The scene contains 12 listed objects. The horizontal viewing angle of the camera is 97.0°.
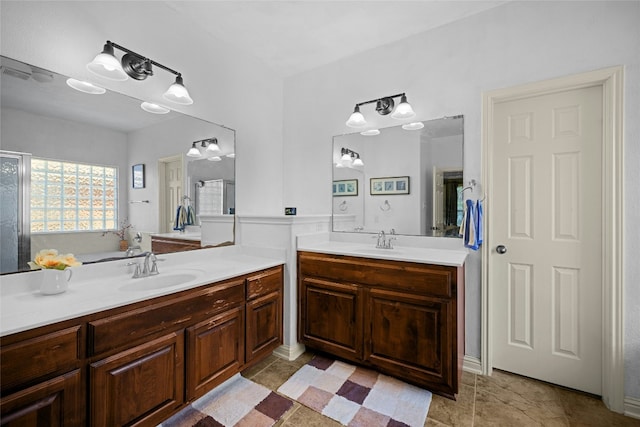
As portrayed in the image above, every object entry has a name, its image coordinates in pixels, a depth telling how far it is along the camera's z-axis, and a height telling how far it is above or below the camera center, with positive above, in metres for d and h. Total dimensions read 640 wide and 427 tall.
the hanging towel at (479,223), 2.05 -0.08
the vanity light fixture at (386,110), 2.33 +0.89
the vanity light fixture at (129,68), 1.66 +0.91
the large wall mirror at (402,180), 2.28 +0.30
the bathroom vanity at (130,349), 1.07 -0.65
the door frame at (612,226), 1.73 -0.09
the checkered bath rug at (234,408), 1.64 -1.21
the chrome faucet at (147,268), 1.80 -0.36
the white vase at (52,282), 1.40 -0.34
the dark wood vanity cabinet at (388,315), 1.81 -0.73
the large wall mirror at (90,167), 1.46 +0.29
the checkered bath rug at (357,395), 1.69 -1.22
